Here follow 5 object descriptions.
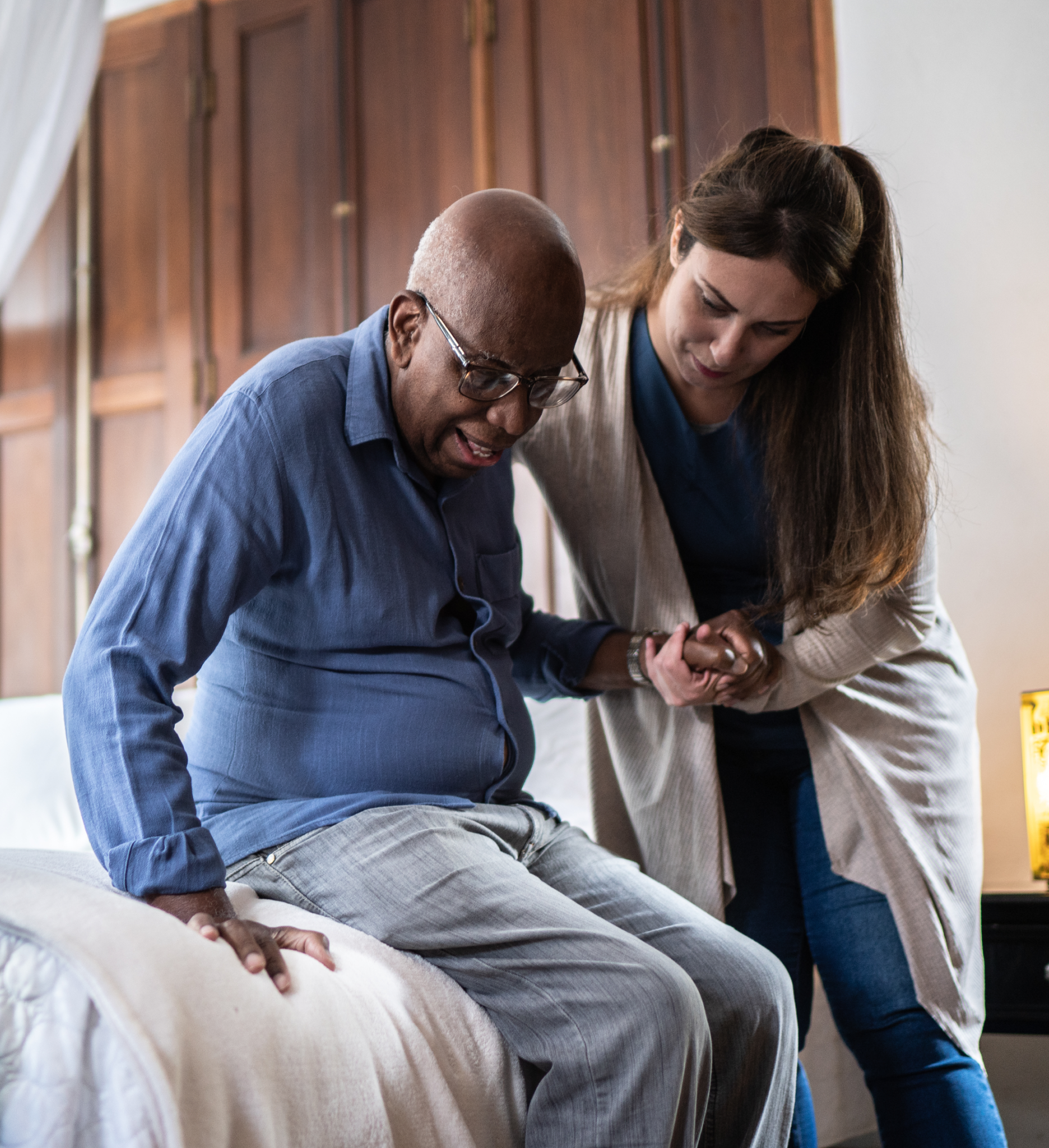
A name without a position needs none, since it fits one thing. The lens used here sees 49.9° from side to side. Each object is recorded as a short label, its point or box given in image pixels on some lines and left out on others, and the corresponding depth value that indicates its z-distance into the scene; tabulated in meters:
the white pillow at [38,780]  2.19
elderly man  0.93
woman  1.33
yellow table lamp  1.80
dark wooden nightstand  1.71
